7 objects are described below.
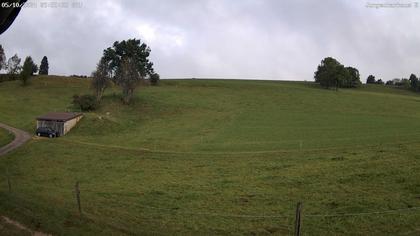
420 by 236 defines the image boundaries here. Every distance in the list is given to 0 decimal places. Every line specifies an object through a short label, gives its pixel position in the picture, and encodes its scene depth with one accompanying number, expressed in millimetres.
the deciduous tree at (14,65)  135950
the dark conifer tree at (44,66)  168700
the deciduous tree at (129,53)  111562
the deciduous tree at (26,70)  112500
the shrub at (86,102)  73062
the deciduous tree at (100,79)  81938
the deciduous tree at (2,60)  134550
